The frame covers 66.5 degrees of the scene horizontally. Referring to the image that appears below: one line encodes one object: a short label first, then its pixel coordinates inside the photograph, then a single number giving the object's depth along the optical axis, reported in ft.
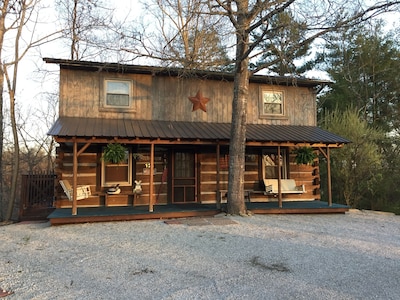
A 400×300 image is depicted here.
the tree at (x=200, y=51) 29.96
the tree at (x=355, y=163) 43.34
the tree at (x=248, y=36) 25.80
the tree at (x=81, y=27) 31.71
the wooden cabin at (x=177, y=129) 31.17
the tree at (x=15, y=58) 35.01
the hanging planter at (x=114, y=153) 28.12
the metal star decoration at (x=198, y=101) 35.68
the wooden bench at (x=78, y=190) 28.29
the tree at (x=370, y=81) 62.64
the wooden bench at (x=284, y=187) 35.01
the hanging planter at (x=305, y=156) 33.53
